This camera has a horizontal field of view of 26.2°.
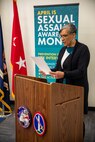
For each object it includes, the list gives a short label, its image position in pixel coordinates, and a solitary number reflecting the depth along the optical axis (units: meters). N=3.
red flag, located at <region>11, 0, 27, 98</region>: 3.59
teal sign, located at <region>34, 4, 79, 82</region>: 3.57
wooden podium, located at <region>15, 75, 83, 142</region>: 1.62
